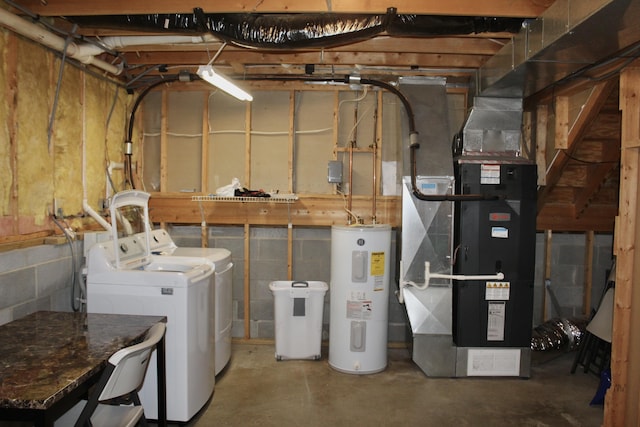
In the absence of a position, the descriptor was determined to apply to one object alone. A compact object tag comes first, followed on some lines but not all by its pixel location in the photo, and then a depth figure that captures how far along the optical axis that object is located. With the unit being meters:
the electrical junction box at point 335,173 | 4.04
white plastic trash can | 3.78
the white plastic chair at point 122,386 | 1.58
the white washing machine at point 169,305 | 2.59
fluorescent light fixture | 2.86
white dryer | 3.26
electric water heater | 3.54
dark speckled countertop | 1.41
